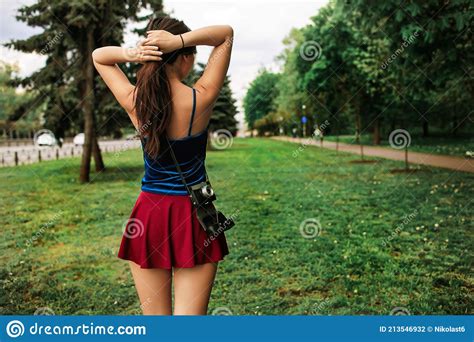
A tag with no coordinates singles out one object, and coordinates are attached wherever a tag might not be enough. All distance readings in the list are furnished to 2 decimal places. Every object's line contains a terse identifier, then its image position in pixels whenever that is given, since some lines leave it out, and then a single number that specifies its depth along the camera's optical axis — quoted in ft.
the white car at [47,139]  55.36
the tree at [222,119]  92.53
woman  6.25
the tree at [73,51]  46.11
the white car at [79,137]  57.84
